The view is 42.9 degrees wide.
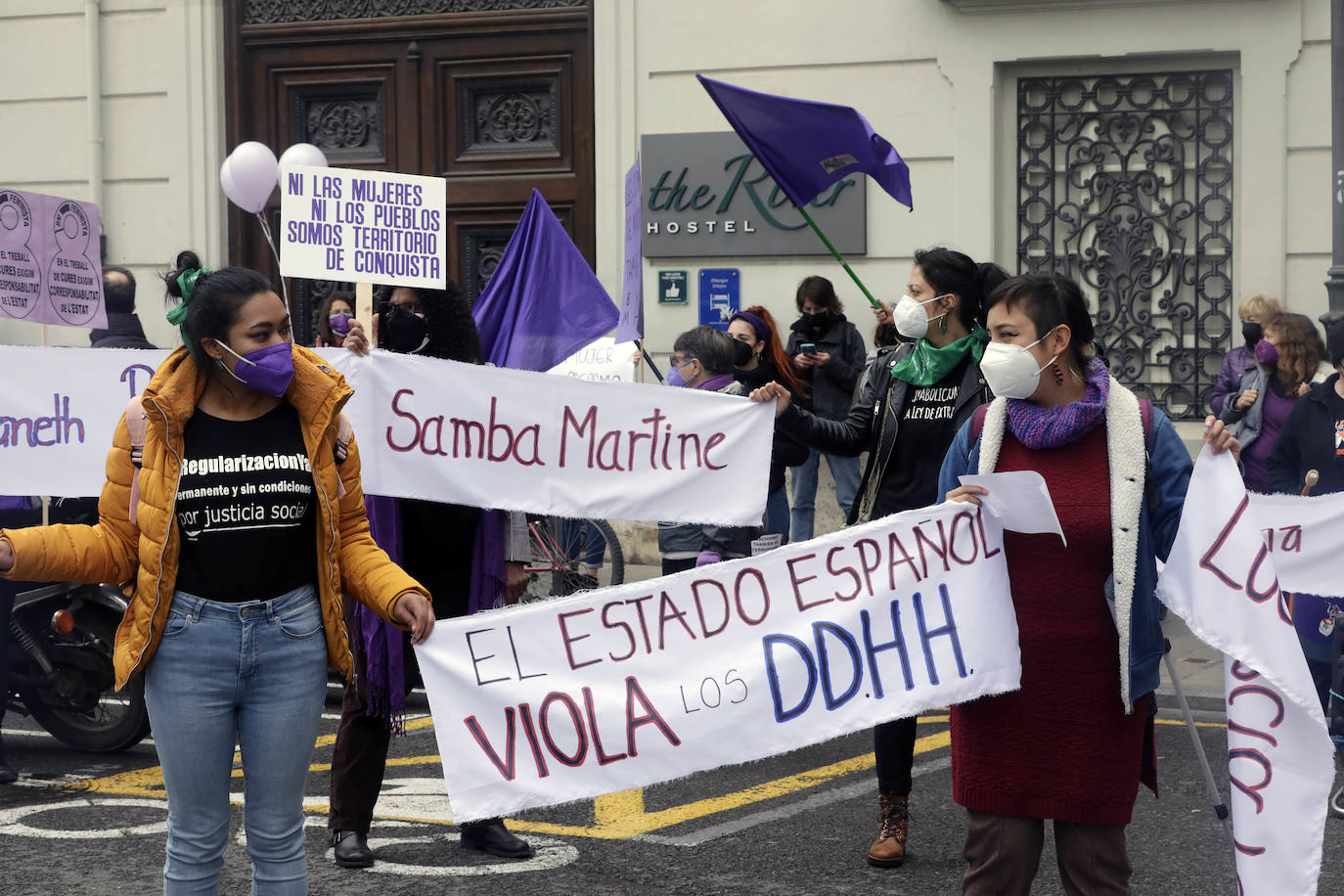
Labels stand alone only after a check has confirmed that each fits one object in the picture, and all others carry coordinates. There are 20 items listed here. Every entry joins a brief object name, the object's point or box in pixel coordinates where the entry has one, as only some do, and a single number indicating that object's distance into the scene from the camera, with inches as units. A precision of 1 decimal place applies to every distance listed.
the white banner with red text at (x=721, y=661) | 154.3
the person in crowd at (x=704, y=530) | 314.5
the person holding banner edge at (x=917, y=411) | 205.6
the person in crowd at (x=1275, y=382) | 358.9
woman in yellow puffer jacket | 142.9
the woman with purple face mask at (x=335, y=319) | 305.9
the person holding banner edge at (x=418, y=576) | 204.5
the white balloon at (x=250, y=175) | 438.6
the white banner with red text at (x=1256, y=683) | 150.0
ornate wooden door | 505.7
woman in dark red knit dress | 147.2
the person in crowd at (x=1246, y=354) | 399.9
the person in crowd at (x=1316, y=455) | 244.1
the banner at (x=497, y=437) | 221.9
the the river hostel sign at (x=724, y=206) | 468.8
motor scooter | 270.5
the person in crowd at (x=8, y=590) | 255.9
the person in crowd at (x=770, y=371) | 339.0
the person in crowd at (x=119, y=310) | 349.4
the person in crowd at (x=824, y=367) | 426.6
